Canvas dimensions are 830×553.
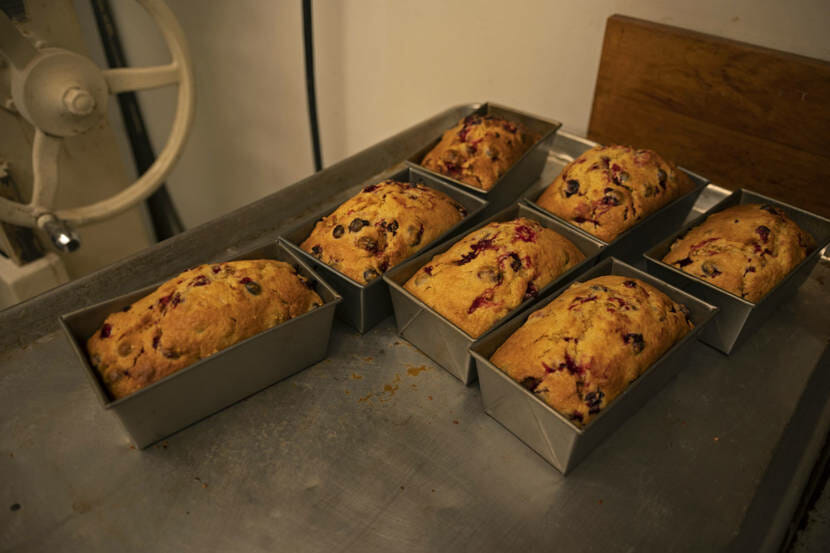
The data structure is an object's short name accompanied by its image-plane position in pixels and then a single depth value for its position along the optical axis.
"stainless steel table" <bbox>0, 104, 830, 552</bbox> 0.89
